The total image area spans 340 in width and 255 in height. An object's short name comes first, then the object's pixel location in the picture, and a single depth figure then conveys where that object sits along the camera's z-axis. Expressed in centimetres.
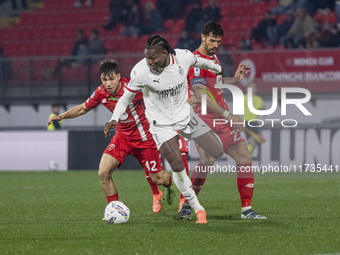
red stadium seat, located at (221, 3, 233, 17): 4316
